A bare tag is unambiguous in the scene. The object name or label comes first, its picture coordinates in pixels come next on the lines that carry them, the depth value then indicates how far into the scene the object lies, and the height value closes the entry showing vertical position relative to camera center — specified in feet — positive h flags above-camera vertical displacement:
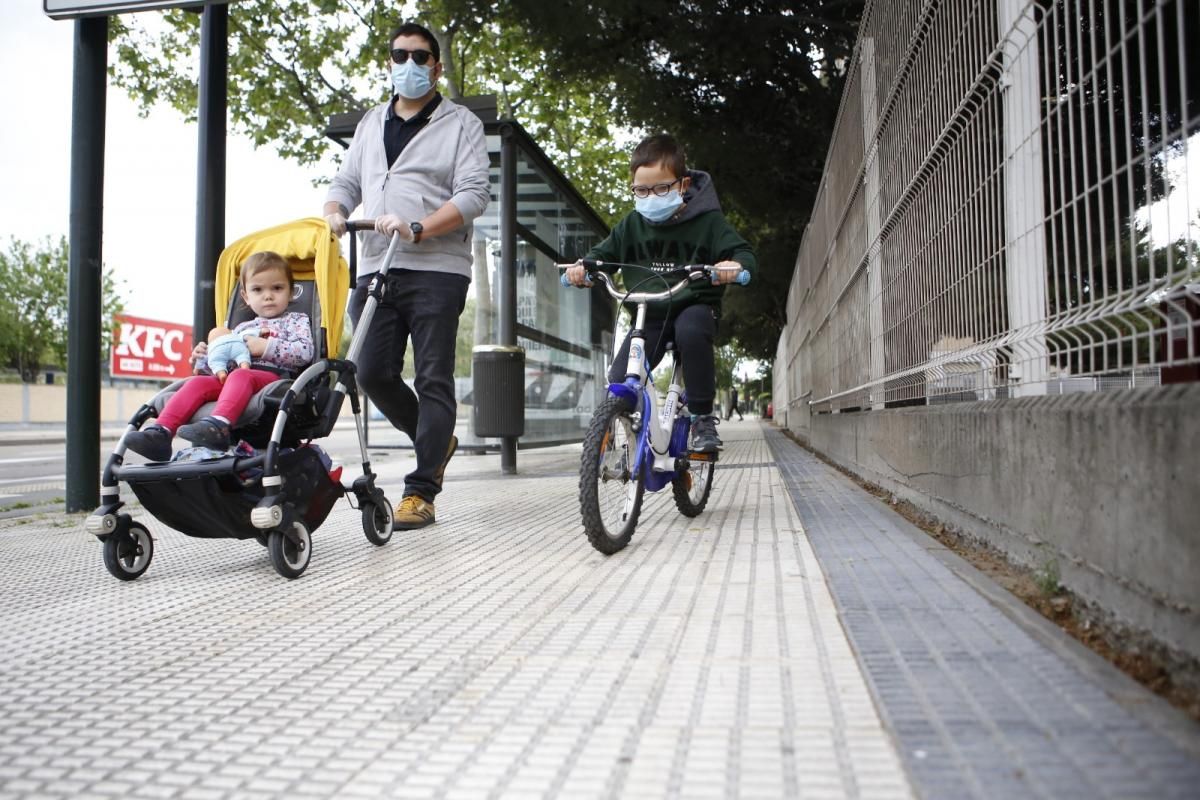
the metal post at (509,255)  27.81 +5.22
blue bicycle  11.53 -0.28
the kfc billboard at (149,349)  167.63 +15.70
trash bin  26.37 +1.01
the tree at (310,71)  56.70 +23.34
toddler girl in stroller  10.49 +0.87
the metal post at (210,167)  18.69 +5.36
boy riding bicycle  14.17 +2.77
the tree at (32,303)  150.41 +21.67
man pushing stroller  14.43 +2.98
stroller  10.29 -0.53
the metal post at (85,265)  17.63 +3.19
